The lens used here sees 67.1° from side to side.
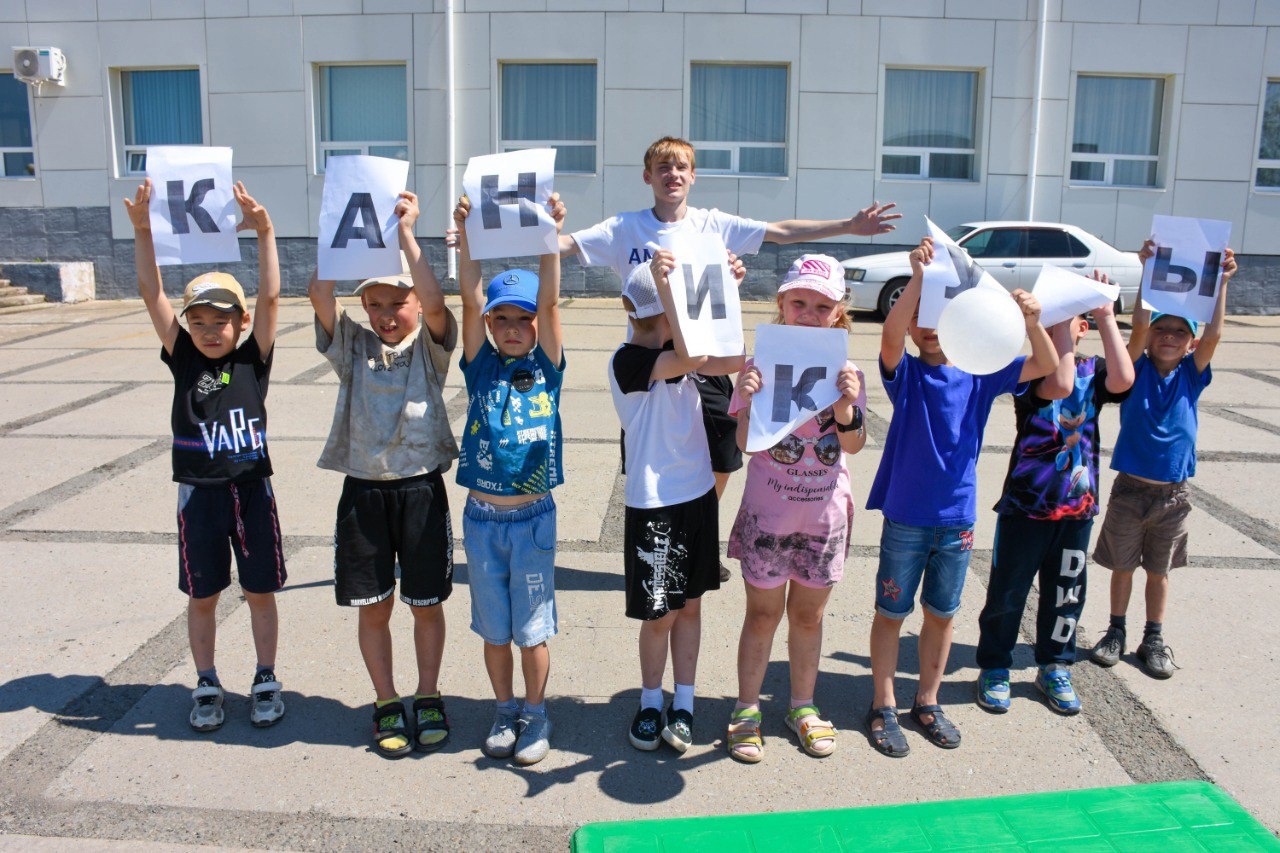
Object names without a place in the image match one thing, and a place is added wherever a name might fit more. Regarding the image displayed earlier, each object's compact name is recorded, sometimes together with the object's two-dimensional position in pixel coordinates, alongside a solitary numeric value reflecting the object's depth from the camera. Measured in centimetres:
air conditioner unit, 1554
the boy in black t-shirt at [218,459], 346
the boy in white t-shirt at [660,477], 325
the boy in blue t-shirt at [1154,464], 394
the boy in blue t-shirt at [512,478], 330
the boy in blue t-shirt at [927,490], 336
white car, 1350
